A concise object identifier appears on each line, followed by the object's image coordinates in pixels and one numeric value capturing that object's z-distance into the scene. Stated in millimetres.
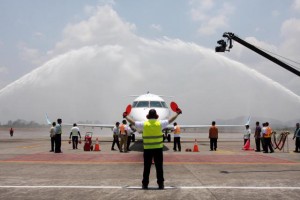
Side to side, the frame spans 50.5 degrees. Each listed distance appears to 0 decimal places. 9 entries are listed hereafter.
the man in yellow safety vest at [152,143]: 8211
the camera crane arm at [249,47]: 13984
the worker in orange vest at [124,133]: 19391
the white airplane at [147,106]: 21625
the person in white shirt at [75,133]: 21784
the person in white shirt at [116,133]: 21406
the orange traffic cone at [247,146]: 22148
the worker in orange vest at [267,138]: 19656
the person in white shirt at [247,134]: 23145
